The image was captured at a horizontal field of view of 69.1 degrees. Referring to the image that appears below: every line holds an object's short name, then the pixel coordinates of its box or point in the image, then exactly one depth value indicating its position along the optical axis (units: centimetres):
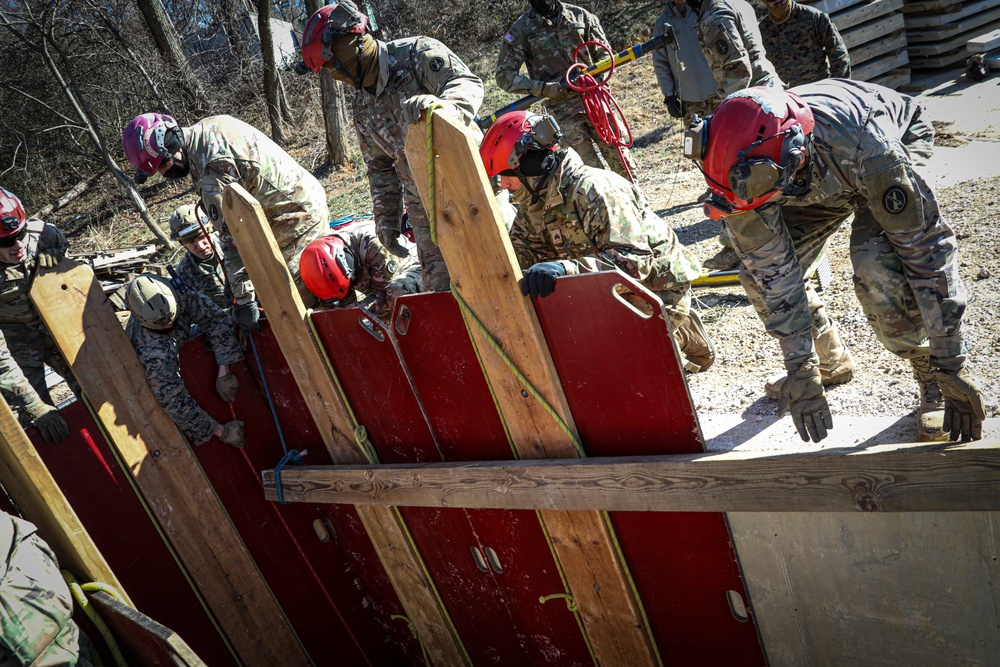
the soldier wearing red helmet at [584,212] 343
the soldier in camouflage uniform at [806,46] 622
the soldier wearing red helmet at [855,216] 264
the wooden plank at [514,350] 282
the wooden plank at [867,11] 891
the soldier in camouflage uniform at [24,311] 430
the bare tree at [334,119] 1380
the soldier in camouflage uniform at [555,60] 659
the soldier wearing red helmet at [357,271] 430
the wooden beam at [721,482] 219
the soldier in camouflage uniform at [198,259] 498
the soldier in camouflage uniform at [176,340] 381
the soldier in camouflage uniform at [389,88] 420
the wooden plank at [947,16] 930
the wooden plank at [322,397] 357
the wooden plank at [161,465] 359
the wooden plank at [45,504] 338
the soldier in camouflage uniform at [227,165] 451
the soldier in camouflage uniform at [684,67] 666
